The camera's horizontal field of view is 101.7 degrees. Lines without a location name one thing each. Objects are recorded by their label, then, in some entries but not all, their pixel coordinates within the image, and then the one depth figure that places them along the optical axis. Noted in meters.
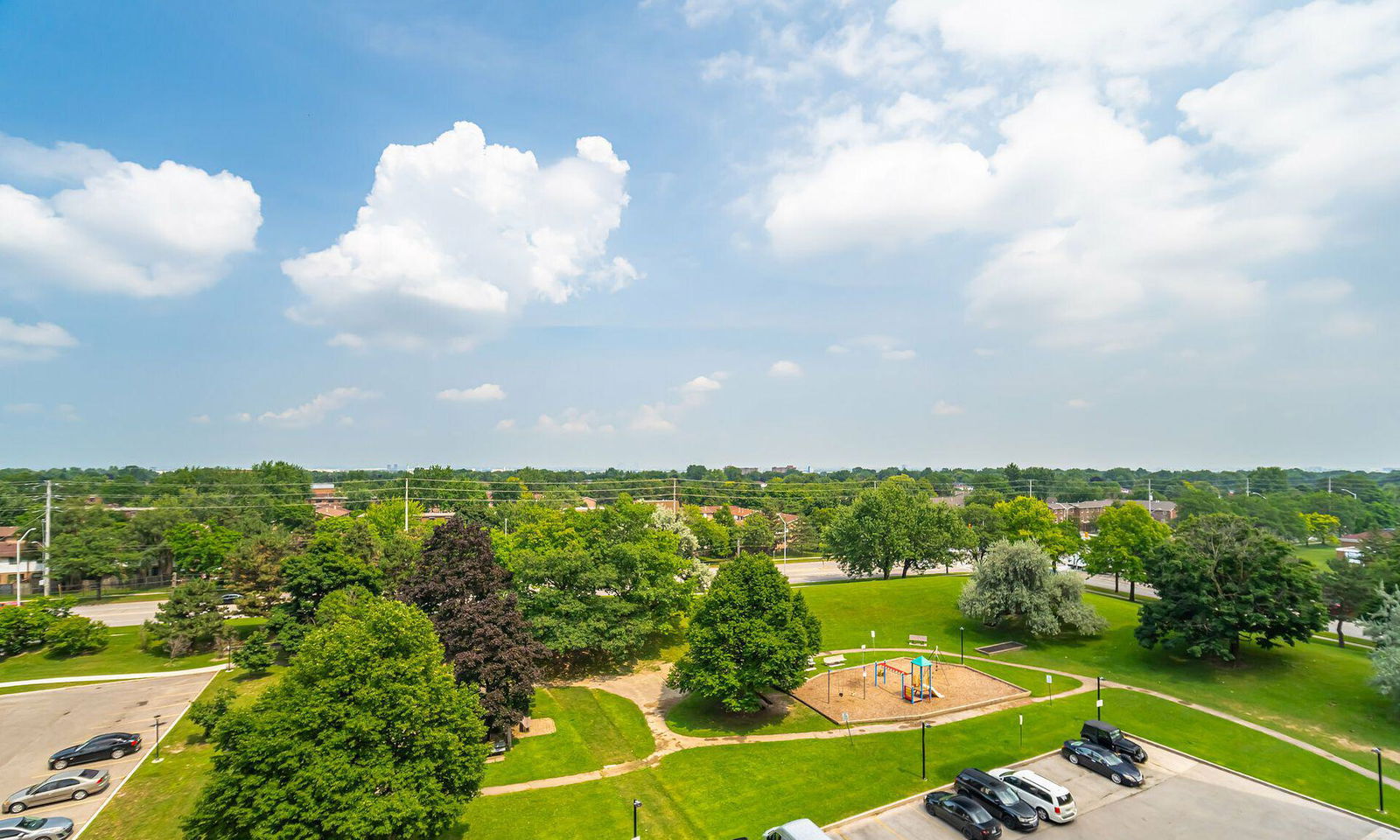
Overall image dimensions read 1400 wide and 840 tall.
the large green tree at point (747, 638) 29.12
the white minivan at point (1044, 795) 20.86
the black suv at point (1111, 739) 25.17
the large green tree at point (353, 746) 16.41
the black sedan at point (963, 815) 19.72
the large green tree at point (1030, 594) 40.94
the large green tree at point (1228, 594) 33.62
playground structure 32.52
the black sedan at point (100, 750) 25.78
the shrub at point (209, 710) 27.00
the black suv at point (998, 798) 20.34
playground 31.41
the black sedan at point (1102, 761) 23.22
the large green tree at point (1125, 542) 52.16
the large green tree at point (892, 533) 61.06
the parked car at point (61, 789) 22.44
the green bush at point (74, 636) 39.50
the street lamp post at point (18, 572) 51.02
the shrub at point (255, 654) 35.16
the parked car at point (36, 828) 19.77
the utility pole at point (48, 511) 54.69
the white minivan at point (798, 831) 18.59
